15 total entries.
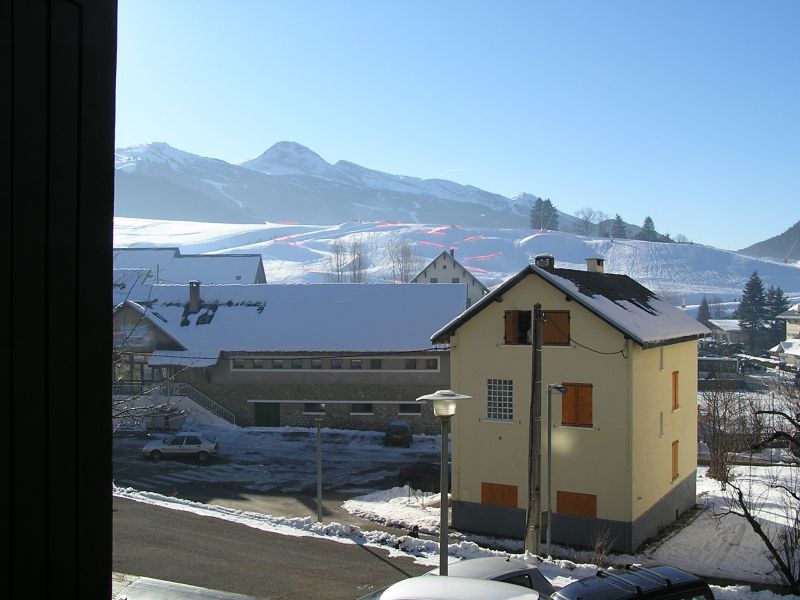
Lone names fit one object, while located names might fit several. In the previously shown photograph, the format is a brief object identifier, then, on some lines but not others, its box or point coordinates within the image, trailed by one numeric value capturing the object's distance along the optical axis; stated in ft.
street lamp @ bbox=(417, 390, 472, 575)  36.63
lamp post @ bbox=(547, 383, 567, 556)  62.69
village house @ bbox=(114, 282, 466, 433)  140.15
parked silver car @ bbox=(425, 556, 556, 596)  36.22
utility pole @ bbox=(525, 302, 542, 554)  55.01
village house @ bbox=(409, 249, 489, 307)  309.63
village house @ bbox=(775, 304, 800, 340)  337.68
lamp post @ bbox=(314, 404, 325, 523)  74.13
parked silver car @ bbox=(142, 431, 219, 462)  114.42
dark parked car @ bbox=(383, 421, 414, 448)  126.62
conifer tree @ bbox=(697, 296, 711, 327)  377.30
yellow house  75.25
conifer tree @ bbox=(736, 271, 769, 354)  340.80
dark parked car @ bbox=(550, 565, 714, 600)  32.40
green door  142.20
